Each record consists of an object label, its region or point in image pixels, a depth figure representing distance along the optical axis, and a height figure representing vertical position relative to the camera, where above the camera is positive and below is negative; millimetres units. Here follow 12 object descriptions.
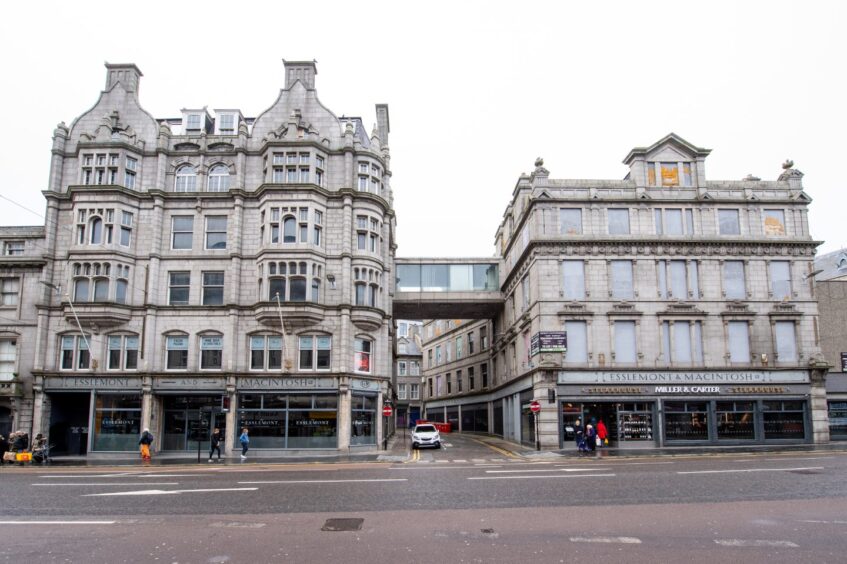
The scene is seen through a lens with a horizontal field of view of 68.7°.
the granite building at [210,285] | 35031 +5848
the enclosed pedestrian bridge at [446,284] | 47812 +7838
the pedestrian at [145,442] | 30094 -2705
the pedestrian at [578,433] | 33038 -2597
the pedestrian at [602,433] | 34000 -2620
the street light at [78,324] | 34594 +3441
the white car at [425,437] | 38531 -3187
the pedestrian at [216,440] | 30375 -2624
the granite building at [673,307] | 35875 +4567
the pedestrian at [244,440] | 31297 -2697
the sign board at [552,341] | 35625 +2494
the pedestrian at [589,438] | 32125 -2733
